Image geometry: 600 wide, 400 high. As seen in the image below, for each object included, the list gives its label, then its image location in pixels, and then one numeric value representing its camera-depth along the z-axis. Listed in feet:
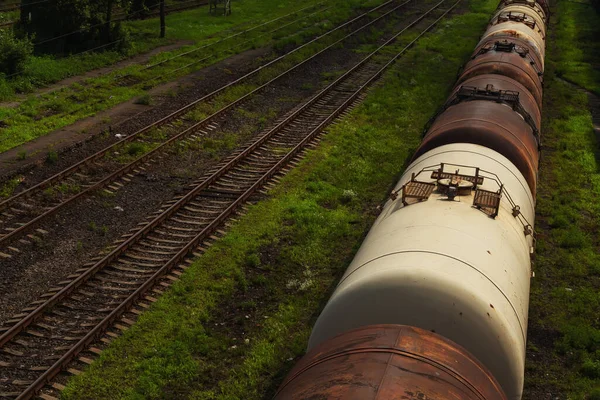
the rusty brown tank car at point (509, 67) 57.93
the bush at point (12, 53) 92.79
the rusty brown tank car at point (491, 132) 40.93
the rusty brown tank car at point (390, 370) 20.56
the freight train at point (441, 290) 21.75
